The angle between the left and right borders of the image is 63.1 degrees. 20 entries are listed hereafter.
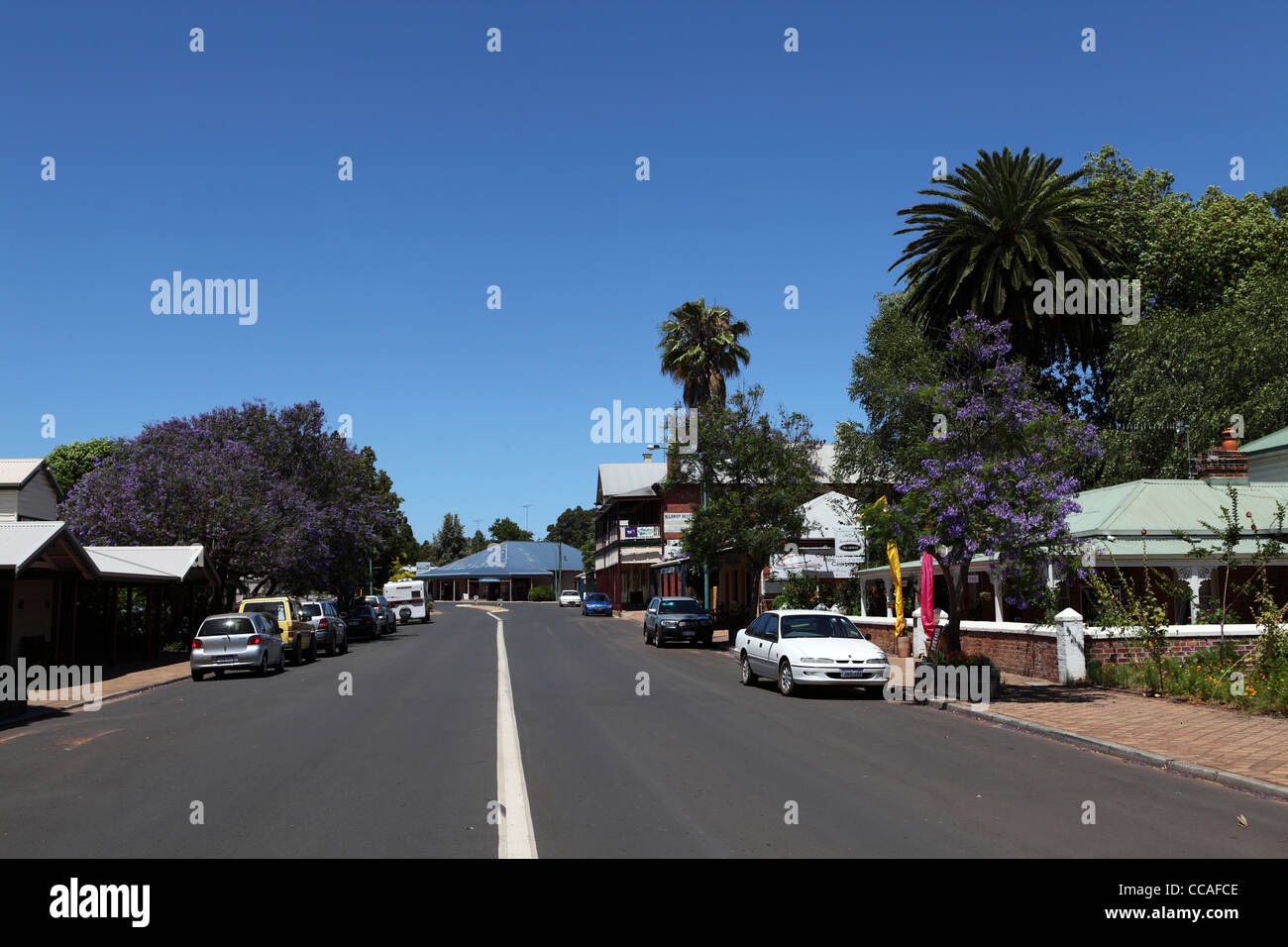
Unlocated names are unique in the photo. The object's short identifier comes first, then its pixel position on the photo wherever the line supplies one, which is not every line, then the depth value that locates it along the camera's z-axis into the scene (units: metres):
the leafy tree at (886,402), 41.60
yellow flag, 24.86
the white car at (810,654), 18.06
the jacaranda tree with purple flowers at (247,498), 35.56
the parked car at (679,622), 34.94
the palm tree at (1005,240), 35.47
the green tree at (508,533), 160.75
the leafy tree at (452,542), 151.50
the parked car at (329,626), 31.38
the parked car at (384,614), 46.66
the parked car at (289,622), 28.06
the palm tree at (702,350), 49.16
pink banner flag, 21.59
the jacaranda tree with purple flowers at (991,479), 17.20
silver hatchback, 23.98
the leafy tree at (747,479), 35.56
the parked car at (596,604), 68.19
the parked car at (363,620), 44.16
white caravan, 61.94
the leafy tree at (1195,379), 34.69
